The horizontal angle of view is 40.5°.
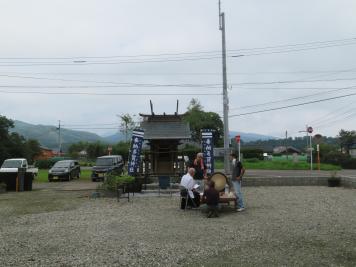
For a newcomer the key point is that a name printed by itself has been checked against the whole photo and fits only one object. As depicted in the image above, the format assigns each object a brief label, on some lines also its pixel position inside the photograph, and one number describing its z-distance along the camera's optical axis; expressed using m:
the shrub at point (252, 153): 67.25
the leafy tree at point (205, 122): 90.94
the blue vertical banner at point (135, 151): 22.98
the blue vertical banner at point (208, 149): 22.95
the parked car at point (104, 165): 33.91
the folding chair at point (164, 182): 21.86
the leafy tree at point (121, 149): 61.06
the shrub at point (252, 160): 58.11
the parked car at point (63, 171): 34.81
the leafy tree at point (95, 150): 85.31
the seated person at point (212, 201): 13.05
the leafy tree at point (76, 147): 109.66
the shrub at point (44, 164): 60.52
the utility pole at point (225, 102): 23.70
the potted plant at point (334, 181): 22.50
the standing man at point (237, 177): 14.14
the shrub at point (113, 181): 19.32
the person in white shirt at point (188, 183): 14.54
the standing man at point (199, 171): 17.48
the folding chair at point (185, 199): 14.64
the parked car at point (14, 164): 33.70
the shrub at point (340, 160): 48.62
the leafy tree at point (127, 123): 71.78
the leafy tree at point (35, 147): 71.03
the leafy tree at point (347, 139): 91.99
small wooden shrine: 24.77
